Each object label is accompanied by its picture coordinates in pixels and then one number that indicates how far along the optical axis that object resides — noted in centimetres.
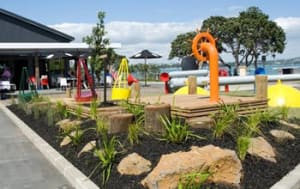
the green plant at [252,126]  685
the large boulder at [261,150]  612
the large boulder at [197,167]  508
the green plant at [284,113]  875
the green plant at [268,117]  806
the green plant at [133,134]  697
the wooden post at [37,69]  3319
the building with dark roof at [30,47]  3353
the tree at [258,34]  5475
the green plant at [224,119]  682
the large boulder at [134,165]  589
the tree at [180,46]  6270
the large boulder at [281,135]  719
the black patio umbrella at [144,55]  3597
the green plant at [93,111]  948
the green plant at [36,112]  1323
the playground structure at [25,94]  1697
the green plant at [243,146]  593
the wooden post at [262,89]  965
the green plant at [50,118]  1121
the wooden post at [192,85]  1251
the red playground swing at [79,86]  1370
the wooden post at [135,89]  1209
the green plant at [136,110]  795
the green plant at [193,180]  488
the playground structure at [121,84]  1526
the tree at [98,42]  1359
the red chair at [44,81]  3441
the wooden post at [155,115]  714
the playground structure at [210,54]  877
